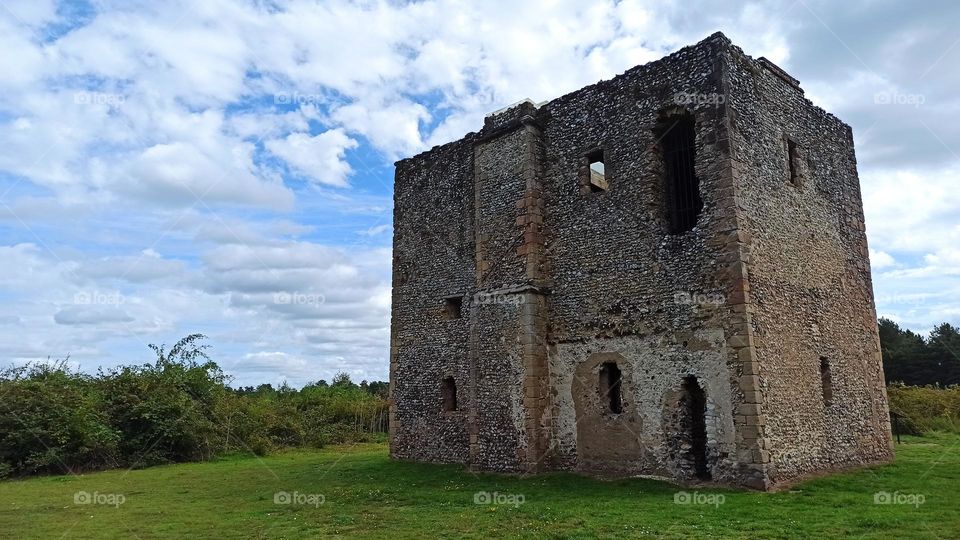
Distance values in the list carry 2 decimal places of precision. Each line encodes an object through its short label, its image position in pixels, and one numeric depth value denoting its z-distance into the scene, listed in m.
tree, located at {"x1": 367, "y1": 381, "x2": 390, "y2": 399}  57.48
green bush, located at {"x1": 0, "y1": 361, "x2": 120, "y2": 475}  21.20
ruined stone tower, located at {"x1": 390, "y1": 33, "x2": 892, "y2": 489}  13.92
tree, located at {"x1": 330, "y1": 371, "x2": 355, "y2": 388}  40.69
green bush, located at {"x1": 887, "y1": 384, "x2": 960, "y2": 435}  25.98
